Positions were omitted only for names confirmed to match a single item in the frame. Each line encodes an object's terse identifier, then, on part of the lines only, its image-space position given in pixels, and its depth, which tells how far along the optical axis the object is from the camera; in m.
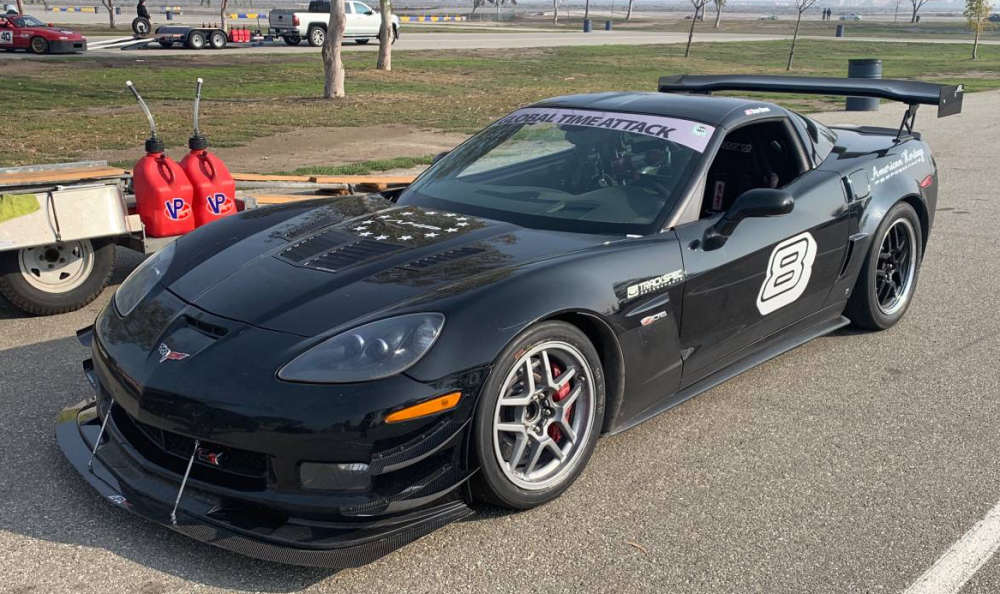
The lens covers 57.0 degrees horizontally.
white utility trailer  5.00
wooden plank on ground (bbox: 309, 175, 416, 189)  7.45
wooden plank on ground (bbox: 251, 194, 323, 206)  7.01
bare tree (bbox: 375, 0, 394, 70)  23.53
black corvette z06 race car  2.88
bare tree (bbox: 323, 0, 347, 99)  17.44
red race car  27.25
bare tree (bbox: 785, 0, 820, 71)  39.04
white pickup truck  33.72
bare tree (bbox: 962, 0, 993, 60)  39.38
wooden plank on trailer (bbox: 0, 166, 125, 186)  5.49
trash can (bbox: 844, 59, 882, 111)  17.84
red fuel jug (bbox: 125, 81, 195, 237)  5.54
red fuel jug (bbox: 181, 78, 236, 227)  5.73
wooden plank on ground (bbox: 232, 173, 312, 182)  7.85
